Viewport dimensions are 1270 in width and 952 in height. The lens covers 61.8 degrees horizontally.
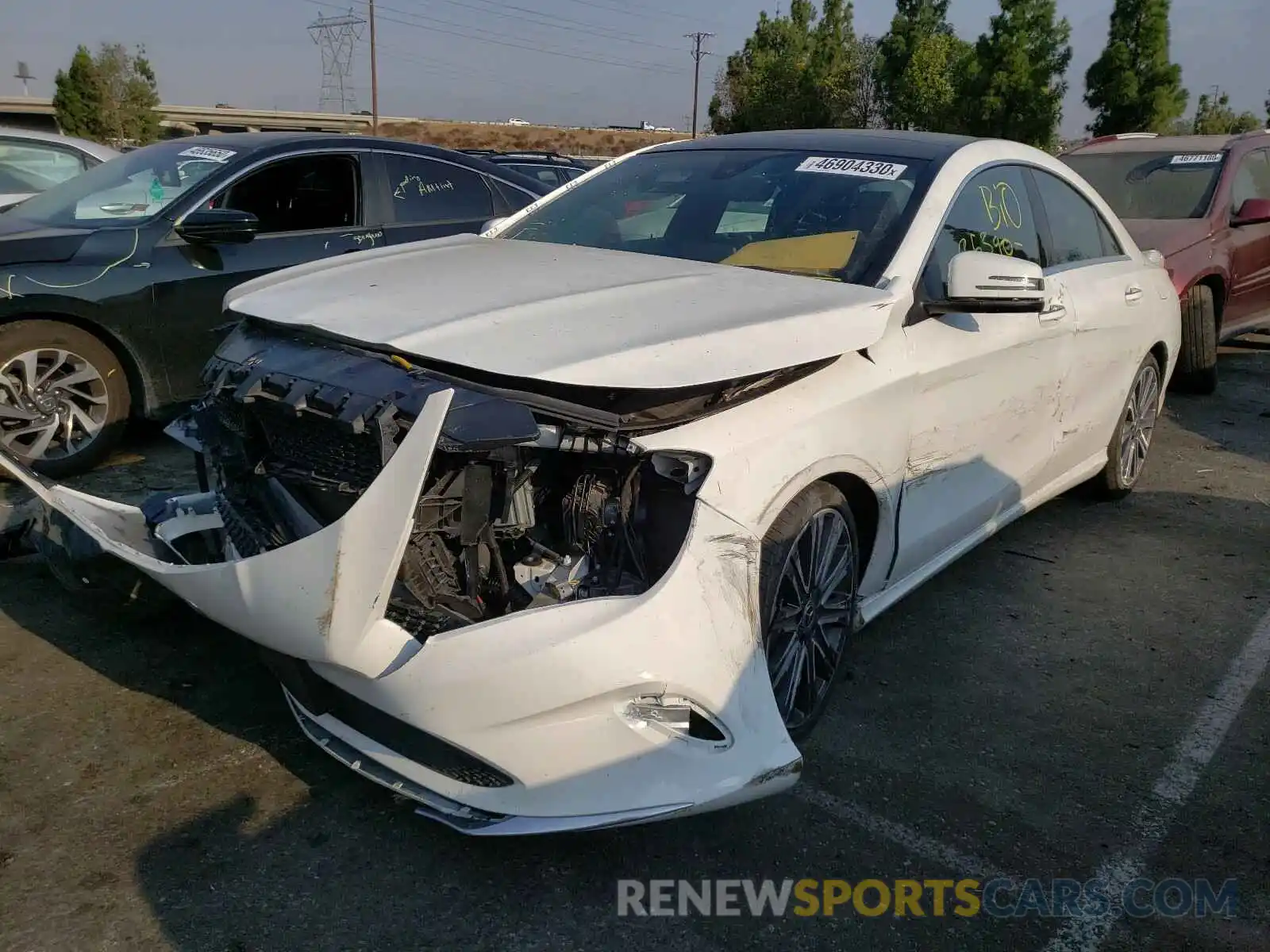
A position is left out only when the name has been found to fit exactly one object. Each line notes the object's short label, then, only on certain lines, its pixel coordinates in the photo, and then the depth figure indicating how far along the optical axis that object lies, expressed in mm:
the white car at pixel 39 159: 7773
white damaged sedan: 2285
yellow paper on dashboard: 3379
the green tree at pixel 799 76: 43969
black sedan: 4859
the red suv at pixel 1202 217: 7777
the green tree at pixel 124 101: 48875
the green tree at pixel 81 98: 48375
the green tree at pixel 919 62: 36938
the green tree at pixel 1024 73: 31500
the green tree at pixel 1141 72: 28984
